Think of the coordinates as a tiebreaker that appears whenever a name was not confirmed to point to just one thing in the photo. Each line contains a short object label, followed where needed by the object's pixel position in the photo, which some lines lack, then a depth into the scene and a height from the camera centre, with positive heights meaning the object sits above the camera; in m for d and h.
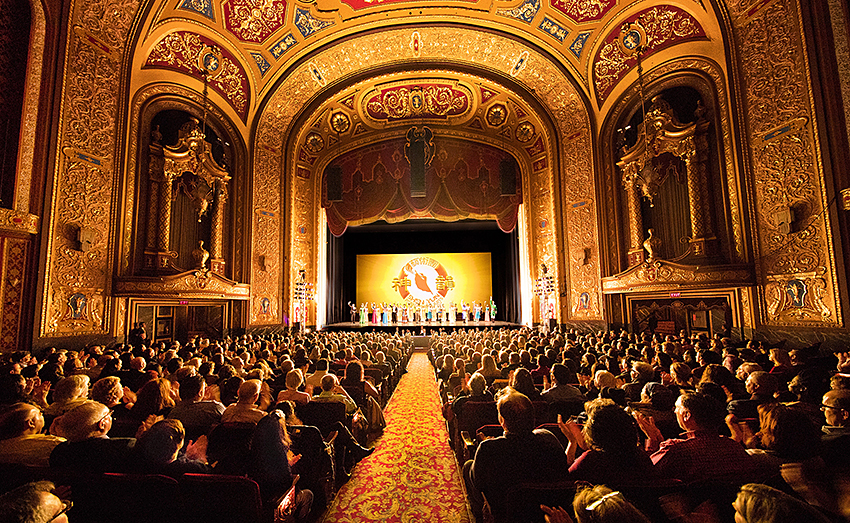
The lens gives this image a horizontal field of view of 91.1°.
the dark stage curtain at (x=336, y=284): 20.95 +1.70
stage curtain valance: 18.03 +5.57
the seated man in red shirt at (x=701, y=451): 1.96 -0.67
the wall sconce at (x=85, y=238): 8.65 +1.75
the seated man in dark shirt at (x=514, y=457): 2.05 -0.71
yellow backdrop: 23.00 +2.03
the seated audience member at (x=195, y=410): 2.92 -0.64
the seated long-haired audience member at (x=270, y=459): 2.29 -0.77
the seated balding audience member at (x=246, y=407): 2.82 -0.61
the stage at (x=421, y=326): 17.86 -0.47
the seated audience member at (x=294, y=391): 3.84 -0.69
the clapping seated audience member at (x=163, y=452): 1.96 -0.62
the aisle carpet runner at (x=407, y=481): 3.24 -1.50
